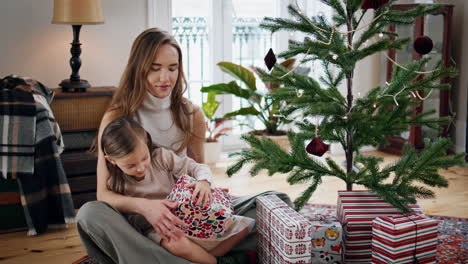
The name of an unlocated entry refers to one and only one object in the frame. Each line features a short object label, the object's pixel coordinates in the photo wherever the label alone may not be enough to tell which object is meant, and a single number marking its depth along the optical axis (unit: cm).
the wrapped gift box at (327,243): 225
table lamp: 336
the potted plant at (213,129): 429
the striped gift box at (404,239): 214
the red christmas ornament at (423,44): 204
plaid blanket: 288
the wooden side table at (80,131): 326
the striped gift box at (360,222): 231
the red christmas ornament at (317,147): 197
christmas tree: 225
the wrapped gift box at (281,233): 206
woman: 212
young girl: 214
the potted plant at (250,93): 403
